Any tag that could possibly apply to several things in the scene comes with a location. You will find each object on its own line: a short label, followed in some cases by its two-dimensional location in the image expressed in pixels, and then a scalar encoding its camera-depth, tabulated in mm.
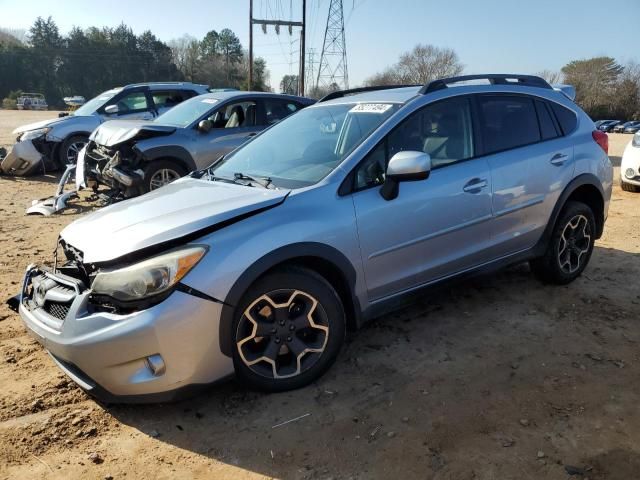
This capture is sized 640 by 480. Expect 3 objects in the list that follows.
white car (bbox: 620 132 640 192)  9051
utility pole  28250
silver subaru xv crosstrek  2617
